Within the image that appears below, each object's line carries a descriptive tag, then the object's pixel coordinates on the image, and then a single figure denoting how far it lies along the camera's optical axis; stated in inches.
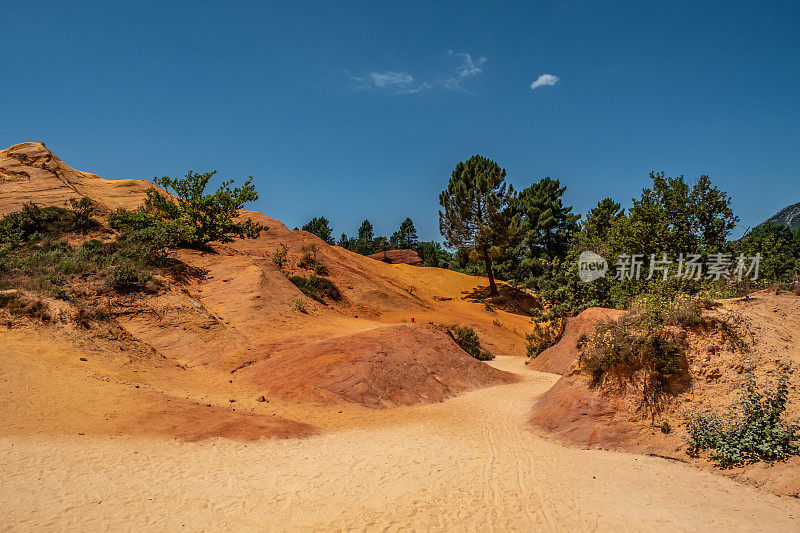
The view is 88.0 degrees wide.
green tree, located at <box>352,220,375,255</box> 2753.4
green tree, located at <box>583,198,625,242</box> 792.2
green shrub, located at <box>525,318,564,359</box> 779.4
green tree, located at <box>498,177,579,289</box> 1438.2
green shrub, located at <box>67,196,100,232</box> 868.6
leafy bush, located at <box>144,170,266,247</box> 952.3
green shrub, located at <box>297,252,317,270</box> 1093.8
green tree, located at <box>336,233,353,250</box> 3297.2
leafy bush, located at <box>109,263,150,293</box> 634.2
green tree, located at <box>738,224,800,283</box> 671.1
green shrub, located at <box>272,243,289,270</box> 1045.9
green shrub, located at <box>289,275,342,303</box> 903.1
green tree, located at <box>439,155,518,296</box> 1270.9
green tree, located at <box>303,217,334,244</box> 2819.6
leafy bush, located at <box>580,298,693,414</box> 318.3
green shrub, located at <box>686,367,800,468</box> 240.1
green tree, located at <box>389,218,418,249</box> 3070.9
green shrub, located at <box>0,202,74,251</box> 775.1
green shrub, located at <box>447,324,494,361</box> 789.2
